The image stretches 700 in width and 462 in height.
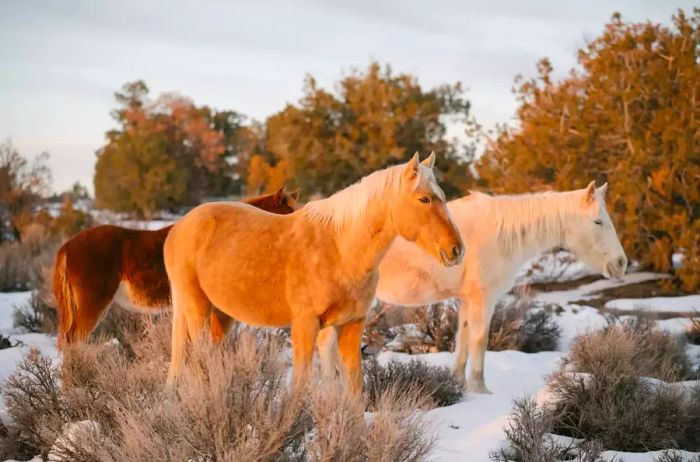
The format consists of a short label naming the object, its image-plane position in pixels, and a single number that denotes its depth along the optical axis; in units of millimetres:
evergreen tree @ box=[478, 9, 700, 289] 17234
